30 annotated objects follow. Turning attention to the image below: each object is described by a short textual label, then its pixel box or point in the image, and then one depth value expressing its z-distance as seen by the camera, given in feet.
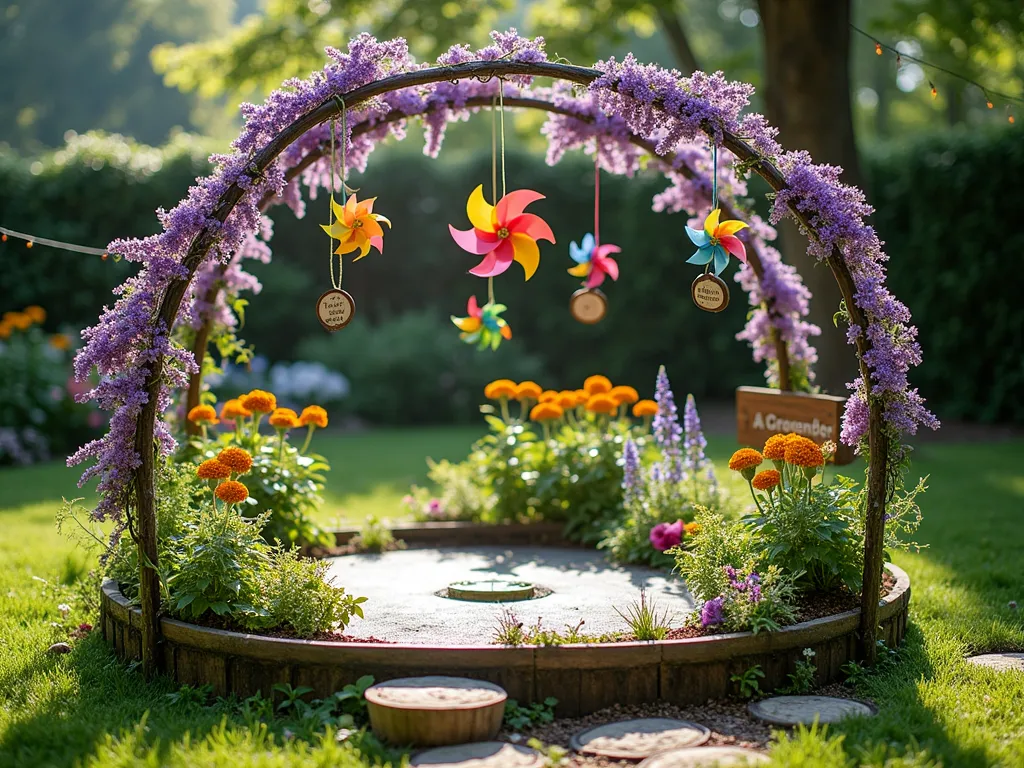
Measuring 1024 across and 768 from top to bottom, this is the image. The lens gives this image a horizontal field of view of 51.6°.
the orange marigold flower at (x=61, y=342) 34.55
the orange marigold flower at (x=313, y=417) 17.12
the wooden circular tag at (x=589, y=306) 17.78
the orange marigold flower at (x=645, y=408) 19.38
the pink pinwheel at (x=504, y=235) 14.74
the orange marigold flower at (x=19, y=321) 33.71
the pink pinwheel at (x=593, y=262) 19.15
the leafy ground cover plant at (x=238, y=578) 12.36
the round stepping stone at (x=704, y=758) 9.57
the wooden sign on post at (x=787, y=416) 16.10
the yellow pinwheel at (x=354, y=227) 14.05
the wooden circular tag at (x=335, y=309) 13.52
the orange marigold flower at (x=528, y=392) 20.43
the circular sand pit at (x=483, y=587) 13.60
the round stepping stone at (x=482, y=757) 9.87
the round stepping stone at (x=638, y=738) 10.33
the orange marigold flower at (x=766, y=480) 13.50
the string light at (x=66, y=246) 13.94
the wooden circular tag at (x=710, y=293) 13.82
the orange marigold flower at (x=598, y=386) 20.11
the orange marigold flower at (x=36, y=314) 34.53
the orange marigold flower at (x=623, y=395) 19.82
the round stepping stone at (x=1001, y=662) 12.94
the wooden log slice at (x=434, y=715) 10.27
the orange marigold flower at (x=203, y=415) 16.63
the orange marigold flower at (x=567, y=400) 20.47
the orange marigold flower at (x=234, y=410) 16.80
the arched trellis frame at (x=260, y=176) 12.50
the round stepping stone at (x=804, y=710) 11.03
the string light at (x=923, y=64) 14.26
